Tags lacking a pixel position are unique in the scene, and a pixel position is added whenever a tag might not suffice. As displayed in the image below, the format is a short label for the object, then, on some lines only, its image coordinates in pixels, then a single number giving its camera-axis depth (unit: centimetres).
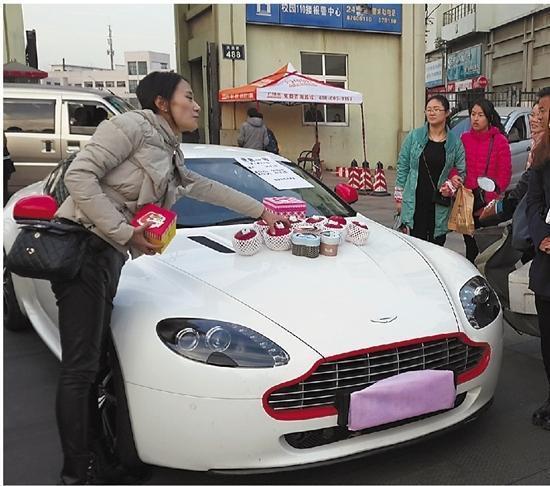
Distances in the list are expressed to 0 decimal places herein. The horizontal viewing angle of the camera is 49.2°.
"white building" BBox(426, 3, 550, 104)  2441
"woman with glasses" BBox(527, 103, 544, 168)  294
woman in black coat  278
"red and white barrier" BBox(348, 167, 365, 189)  1223
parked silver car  967
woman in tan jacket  211
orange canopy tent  1267
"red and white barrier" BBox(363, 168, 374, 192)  1221
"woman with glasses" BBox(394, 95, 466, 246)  434
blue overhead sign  1505
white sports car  218
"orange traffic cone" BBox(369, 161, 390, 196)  1194
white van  921
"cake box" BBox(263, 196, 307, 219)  343
